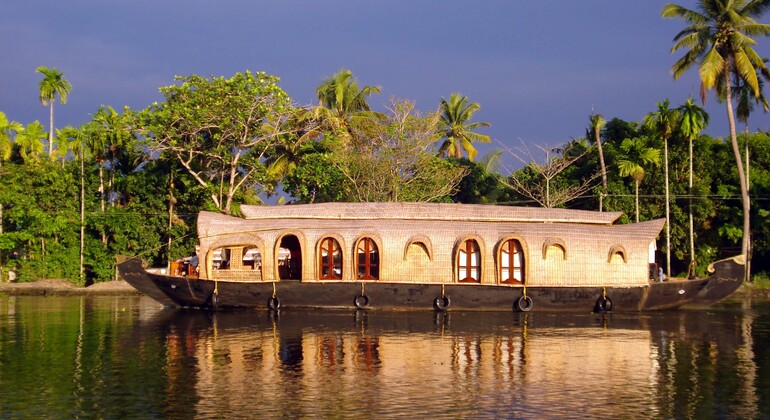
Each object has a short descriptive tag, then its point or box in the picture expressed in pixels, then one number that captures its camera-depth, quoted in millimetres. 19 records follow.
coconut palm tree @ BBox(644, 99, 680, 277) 33031
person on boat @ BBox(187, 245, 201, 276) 23470
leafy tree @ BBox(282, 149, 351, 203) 33281
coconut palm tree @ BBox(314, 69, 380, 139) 38281
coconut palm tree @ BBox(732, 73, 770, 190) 32906
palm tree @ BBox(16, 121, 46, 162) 35719
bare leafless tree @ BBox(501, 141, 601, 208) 35000
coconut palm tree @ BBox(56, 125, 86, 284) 33406
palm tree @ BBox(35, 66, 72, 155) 39281
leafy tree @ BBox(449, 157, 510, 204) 41875
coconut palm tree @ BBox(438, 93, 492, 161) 46281
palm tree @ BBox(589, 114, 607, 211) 34250
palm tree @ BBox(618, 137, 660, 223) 33469
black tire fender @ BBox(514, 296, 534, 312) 22016
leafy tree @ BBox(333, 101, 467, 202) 32531
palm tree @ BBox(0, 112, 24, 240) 34375
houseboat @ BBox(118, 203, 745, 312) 22000
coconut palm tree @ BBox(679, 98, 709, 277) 32906
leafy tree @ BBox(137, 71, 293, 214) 30906
